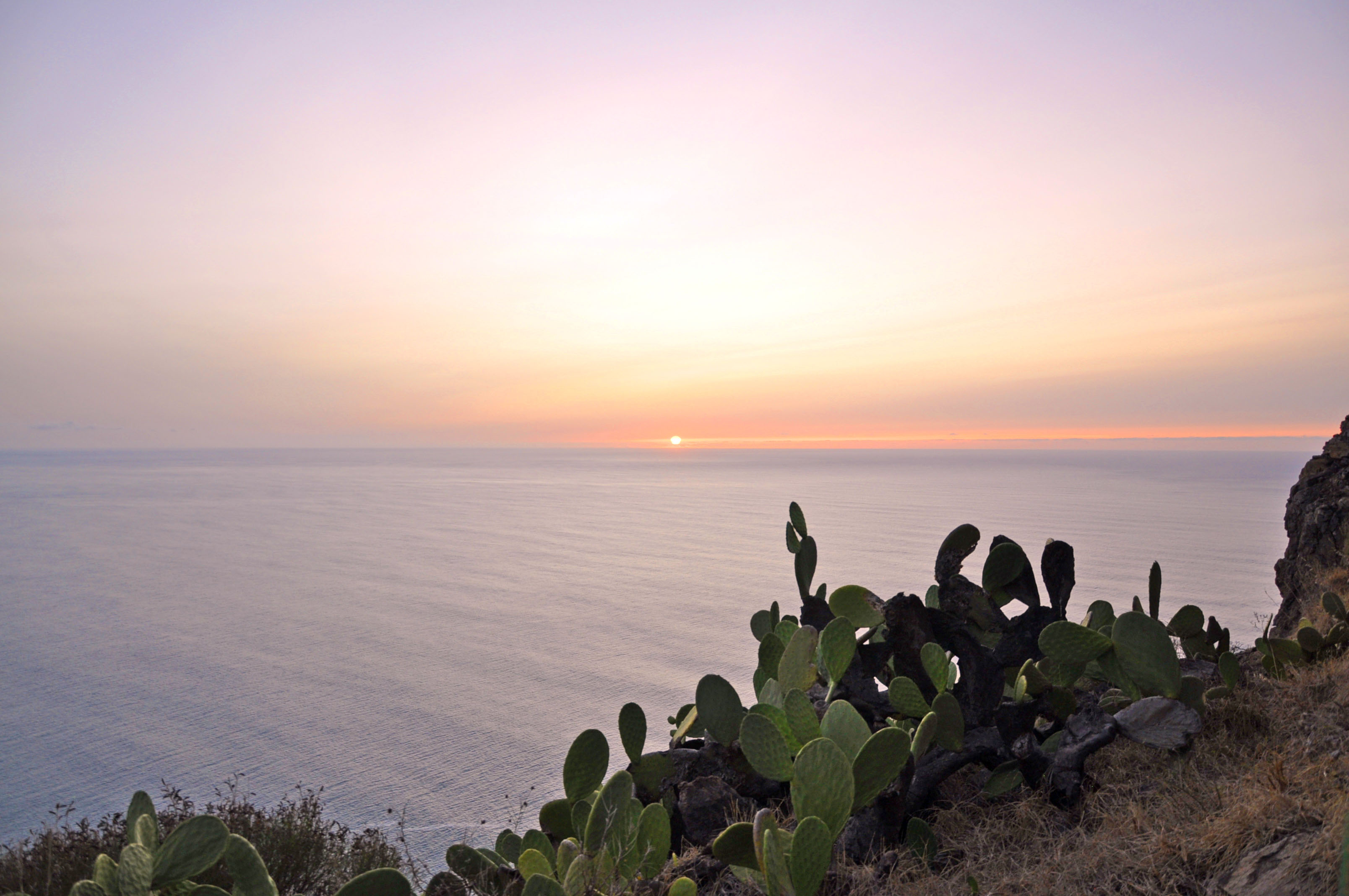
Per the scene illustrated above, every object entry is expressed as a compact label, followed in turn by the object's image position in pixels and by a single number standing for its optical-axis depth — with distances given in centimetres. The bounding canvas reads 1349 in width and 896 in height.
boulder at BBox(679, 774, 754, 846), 374
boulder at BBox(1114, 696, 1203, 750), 370
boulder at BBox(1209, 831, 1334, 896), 237
